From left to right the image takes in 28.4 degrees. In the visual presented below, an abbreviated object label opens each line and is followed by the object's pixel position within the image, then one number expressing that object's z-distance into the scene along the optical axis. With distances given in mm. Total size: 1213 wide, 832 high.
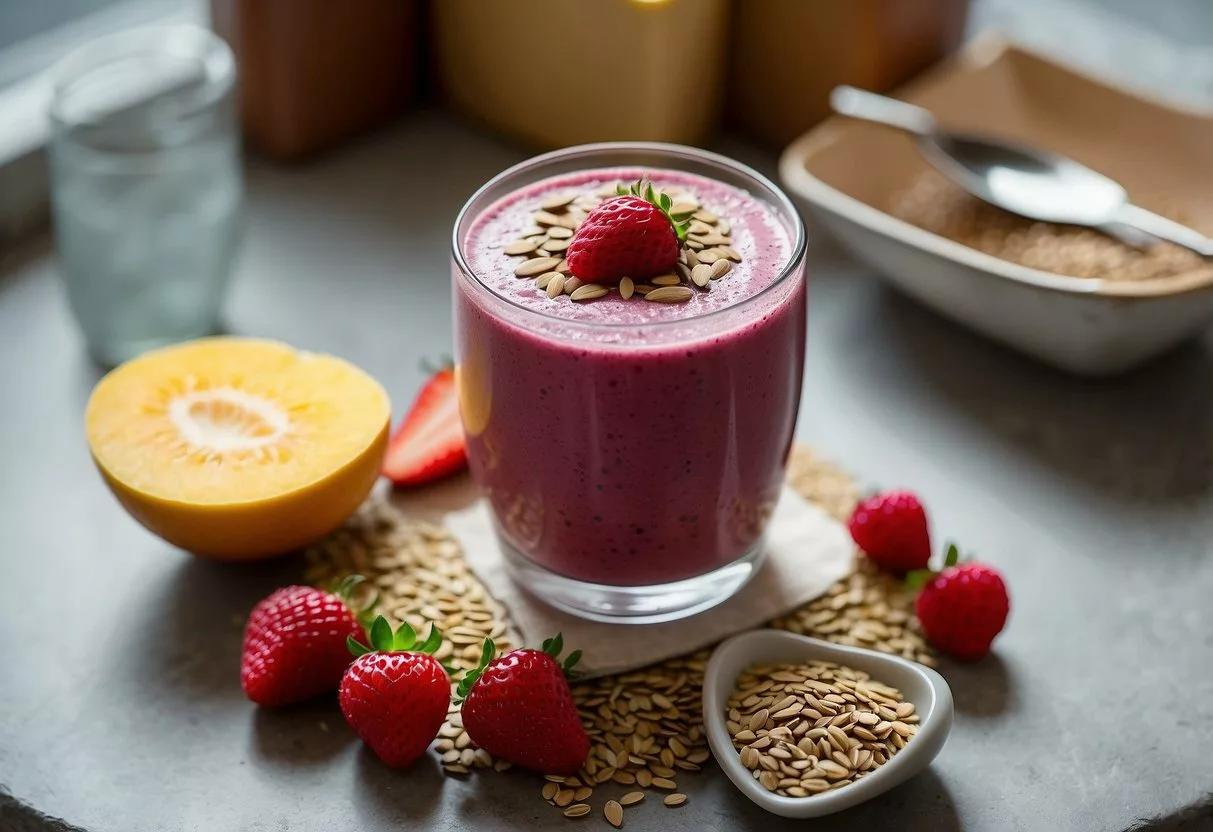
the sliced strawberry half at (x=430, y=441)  659
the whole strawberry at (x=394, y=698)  565
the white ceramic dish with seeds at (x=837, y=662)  553
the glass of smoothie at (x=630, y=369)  560
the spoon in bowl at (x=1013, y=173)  735
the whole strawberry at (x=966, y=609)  601
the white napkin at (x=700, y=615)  603
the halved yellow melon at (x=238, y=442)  604
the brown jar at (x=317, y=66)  766
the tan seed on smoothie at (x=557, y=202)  597
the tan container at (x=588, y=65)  753
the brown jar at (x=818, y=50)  771
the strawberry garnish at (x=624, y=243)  558
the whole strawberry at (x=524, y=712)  563
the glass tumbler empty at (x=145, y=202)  686
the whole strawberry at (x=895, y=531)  625
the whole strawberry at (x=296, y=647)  583
